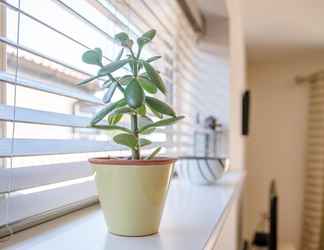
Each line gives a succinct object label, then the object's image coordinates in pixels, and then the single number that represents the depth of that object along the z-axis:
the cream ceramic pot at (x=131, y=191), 0.62
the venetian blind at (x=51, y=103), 0.61
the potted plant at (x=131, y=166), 0.62
